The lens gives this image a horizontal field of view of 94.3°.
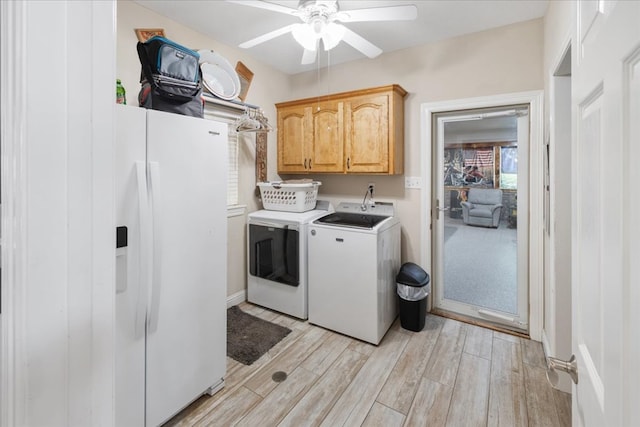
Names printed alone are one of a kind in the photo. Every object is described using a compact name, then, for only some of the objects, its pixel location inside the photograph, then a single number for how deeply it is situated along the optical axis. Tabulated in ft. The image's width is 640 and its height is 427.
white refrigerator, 4.50
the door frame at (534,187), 7.71
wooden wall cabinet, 9.03
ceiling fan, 5.75
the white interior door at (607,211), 1.34
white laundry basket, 9.85
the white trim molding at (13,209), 1.35
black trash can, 8.32
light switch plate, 9.53
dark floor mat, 7.43
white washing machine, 7.80
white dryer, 8.99
